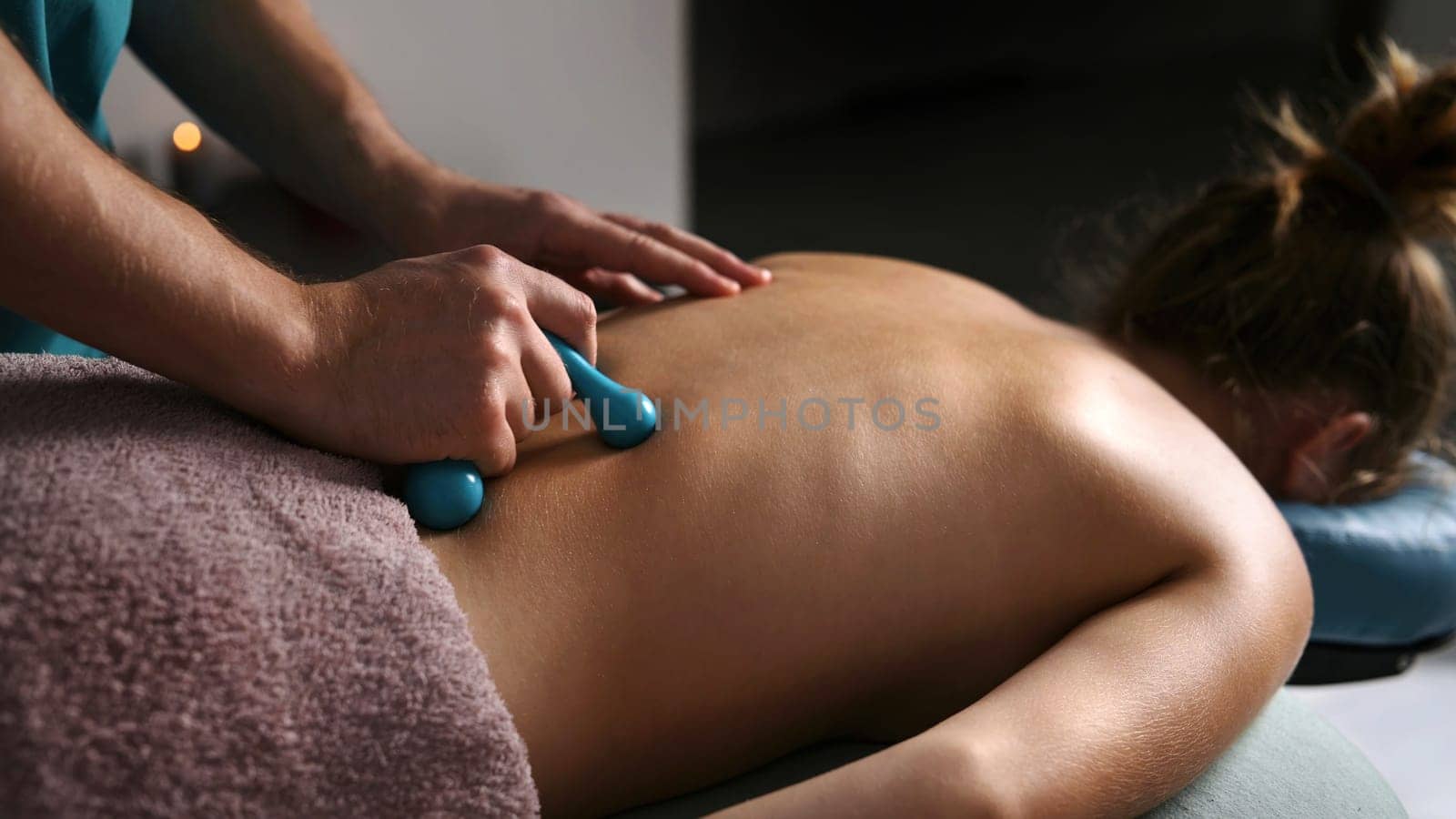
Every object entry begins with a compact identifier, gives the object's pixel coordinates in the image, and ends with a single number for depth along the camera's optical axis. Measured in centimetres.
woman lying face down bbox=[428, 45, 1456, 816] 68
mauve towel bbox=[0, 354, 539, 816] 53
